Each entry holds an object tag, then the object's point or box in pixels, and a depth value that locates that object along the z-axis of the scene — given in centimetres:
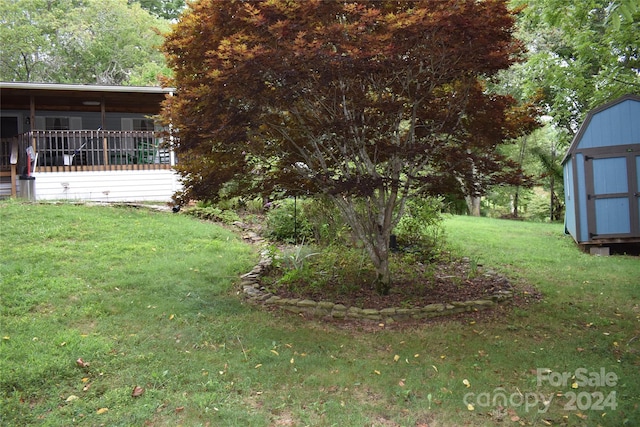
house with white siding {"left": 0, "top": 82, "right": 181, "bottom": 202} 1213
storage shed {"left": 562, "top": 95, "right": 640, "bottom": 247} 841
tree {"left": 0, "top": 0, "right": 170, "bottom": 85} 2480
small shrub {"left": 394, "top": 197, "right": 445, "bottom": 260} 805
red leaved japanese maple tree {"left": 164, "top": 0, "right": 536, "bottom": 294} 443
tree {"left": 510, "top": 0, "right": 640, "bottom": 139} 853
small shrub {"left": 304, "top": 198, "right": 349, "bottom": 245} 797
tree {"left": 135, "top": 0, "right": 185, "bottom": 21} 3366
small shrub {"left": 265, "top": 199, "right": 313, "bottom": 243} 859
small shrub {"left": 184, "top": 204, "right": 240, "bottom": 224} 1015
